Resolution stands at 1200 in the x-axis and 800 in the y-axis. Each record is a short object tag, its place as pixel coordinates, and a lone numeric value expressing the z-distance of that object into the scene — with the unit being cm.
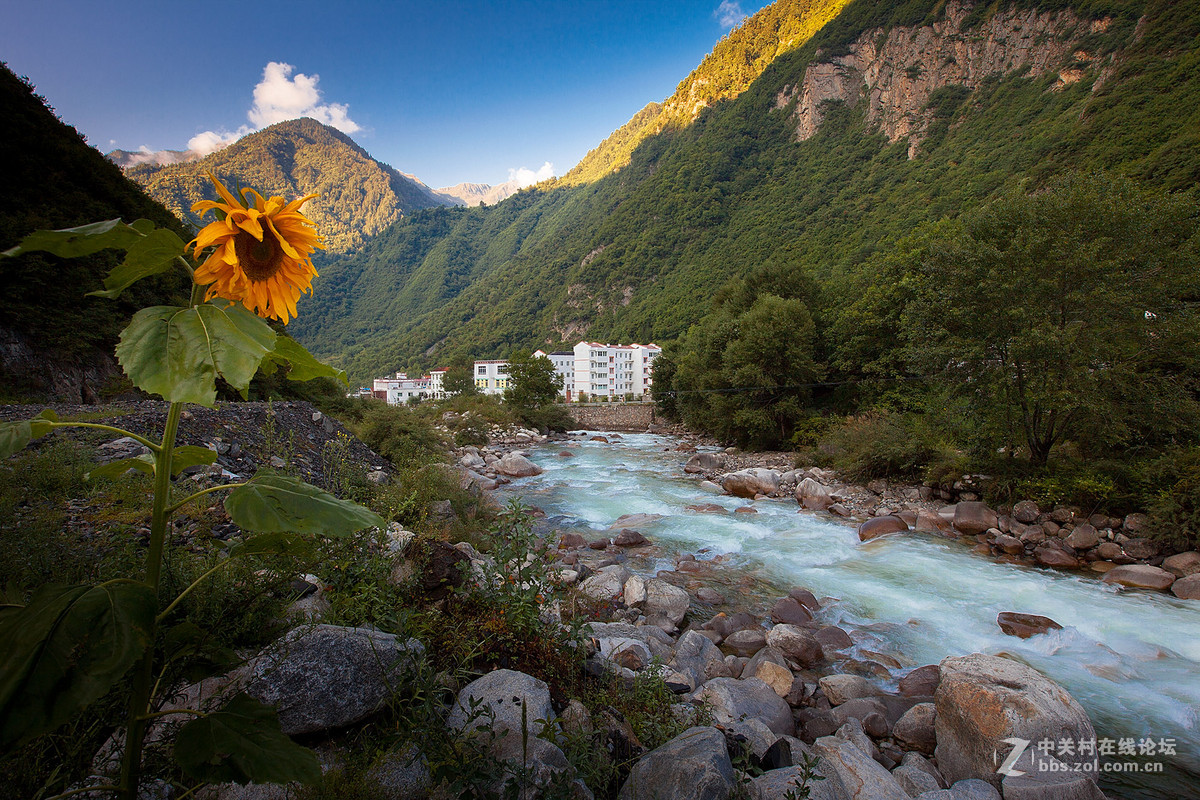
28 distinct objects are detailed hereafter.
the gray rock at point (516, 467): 1842
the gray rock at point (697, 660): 500
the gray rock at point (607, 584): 676
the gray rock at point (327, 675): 222
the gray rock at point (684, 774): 234
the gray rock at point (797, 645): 571
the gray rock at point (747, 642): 596
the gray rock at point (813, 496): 1280
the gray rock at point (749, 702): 420
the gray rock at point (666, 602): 658
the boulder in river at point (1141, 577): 726
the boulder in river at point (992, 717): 367
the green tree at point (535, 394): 3703
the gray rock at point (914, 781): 361
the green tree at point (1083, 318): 919
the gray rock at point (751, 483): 1458
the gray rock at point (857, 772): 335
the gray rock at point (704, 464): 1879
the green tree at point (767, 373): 2197
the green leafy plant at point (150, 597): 77
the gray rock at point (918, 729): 418
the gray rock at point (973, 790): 336
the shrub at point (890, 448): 1309
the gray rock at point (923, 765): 376
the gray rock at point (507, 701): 244
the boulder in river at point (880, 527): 1036
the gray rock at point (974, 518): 1003
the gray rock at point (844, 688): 491
